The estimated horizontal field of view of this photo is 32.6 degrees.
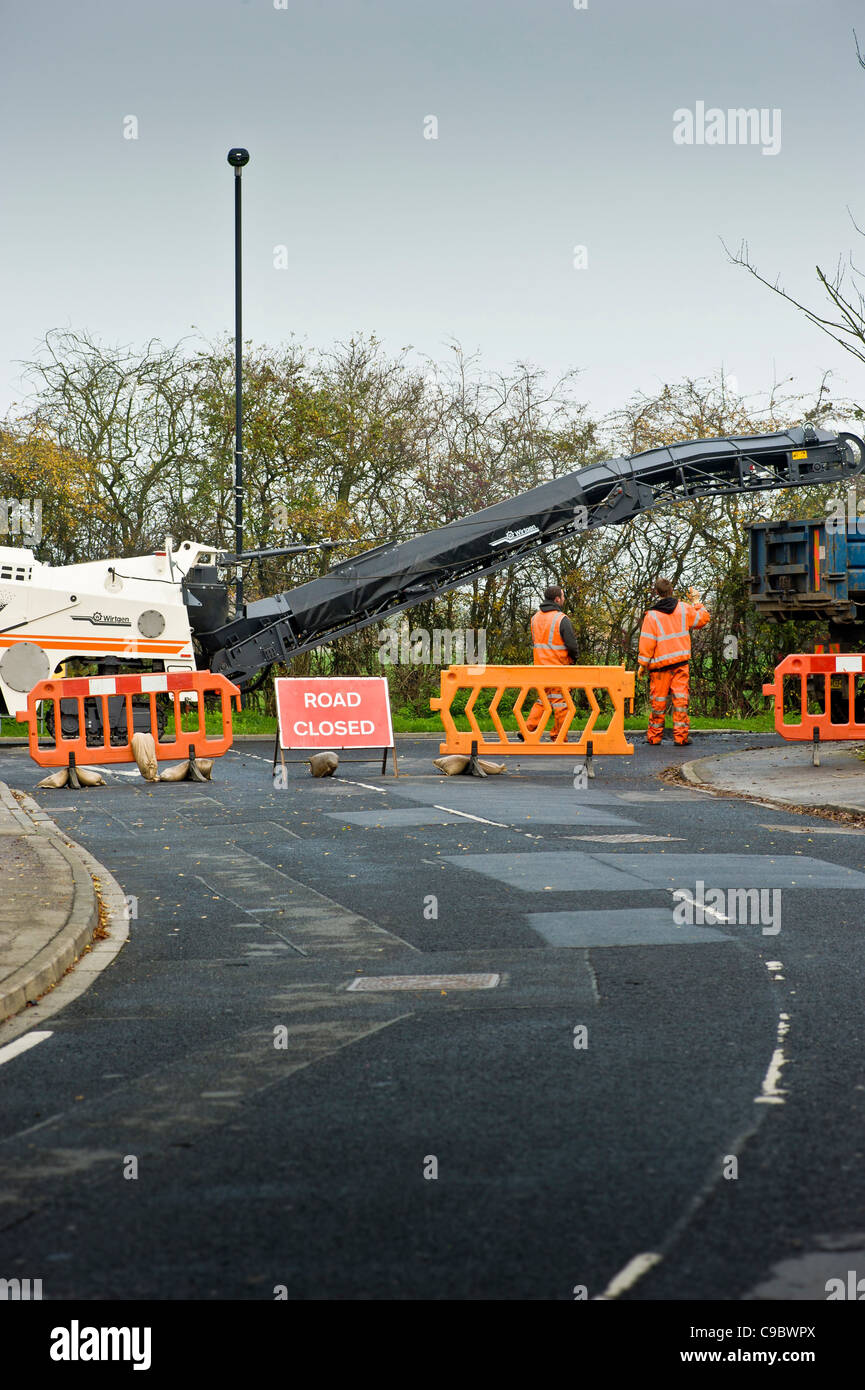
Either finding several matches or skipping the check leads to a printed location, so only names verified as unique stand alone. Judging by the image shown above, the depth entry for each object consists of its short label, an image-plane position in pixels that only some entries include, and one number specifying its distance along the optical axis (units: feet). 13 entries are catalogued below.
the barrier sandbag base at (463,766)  55.57
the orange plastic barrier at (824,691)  58.29
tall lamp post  74.38
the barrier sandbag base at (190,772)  53.93
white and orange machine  64.59
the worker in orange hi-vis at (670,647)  65.26
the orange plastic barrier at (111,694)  55.36
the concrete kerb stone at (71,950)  21.27
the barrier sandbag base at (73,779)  52.44
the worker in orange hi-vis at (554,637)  61.87
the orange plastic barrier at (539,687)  56.49
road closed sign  53.93
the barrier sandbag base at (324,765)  54.70
